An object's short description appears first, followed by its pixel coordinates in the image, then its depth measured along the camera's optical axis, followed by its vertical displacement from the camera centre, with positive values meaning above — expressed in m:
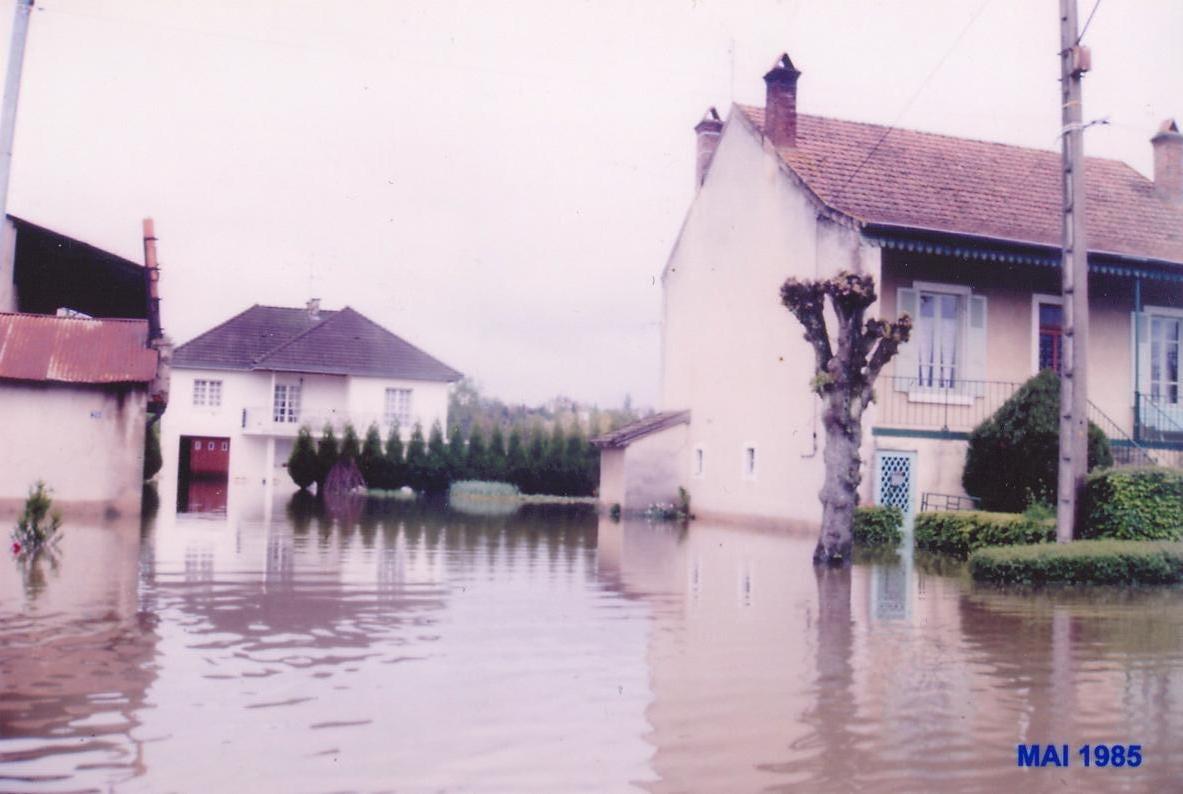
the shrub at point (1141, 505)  15.24 -0.49
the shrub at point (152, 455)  38.81 -0.01
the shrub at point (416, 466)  42.16 -0.28
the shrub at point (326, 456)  41.47 +0.05
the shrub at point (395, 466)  42.12 -0.30
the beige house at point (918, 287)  22.64 +3.98
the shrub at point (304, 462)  41.56 -0.19
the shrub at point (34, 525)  15.19 -1.01
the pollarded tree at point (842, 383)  16.61 +1.25
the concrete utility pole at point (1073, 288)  14.57 +2.43
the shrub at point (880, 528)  20.94 -1.18
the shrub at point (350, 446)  41.62 +0.44
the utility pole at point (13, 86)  10.99 +3.69
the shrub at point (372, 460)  41.94 -0.07
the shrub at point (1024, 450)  19.12 +0.32
